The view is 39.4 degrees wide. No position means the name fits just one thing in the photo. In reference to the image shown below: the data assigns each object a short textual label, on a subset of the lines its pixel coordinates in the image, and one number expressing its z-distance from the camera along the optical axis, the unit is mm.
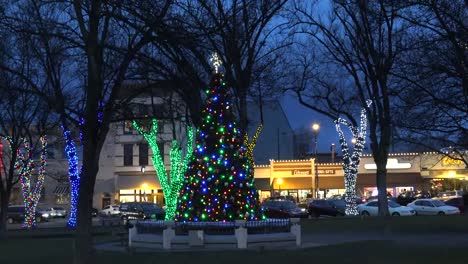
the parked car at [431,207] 45688
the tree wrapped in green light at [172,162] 34562
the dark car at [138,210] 45000
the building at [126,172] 67188
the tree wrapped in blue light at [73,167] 32906
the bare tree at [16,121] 31484
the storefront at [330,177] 70688
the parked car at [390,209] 44906
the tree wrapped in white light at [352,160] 41031
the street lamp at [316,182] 67438
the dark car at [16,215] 57406
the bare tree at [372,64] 29203
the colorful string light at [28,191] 37656
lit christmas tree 19953
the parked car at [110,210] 57656
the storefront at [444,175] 68312
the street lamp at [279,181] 70875
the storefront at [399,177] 68875
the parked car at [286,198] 60044
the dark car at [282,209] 43062
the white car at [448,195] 57247
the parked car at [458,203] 49688
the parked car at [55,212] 62375
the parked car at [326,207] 46950
